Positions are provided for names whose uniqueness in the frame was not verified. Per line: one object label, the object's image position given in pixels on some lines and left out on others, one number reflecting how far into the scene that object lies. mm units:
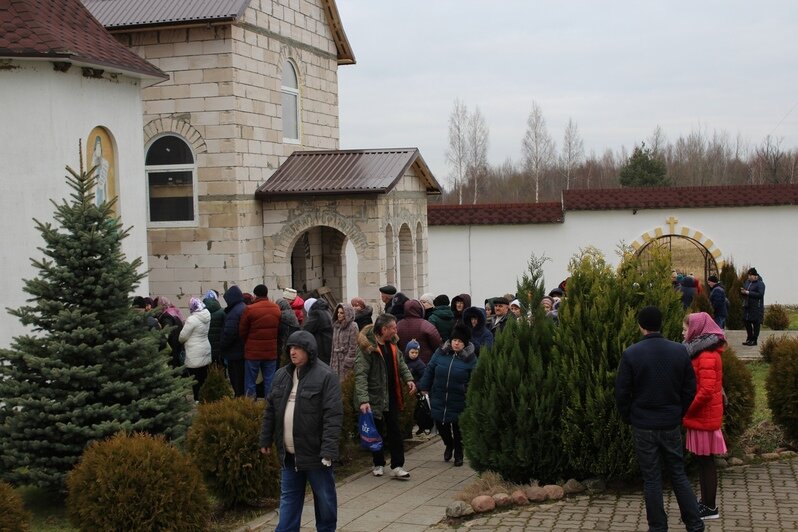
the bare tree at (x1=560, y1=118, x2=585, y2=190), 73500
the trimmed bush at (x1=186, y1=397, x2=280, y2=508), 9227
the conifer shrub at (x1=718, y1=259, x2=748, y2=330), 24344
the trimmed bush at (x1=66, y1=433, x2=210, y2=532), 7965
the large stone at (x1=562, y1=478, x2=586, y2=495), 9023
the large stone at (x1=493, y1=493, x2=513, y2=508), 8818
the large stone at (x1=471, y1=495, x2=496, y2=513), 8703
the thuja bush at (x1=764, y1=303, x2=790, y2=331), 23953
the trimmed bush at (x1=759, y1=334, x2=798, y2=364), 17625
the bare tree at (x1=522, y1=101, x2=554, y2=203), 68500
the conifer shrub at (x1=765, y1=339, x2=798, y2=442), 10578
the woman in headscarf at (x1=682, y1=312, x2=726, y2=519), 8203
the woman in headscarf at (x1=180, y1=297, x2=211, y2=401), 13430
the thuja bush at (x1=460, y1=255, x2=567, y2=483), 9078
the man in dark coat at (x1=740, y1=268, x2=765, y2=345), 19578
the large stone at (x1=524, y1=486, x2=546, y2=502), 8914
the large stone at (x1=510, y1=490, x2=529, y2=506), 8836
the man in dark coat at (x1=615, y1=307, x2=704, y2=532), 7633
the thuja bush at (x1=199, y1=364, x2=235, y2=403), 12062
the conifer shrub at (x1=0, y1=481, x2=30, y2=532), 7359
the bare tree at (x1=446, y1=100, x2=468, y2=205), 66000
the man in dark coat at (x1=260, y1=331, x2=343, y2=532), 7648
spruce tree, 9070
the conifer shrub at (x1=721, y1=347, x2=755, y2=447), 9883
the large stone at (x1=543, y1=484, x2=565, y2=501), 8930
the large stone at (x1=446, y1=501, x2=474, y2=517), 8625
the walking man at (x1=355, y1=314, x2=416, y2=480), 10172
